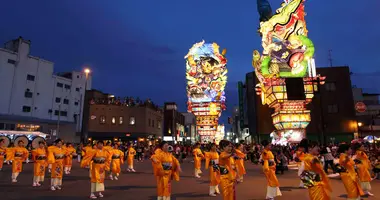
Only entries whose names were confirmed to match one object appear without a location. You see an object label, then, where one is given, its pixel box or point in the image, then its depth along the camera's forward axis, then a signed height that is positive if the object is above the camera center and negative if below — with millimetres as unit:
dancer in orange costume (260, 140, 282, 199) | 9180 -827
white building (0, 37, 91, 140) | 40219 +8345
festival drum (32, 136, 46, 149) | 28734 +373
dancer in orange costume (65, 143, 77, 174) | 17456 -1040
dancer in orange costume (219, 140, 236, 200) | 6791 -663
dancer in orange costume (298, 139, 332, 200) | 5988 -749
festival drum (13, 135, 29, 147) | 29266 +677
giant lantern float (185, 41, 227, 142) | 42781 +8831
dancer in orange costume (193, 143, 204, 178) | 16469 -846
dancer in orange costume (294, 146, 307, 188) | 8178 -136
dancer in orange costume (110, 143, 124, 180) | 13961 -718
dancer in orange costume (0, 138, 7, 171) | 15664 -318
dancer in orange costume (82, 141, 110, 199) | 9641 -692
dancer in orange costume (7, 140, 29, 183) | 13695 -604
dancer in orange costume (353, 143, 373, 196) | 9664 -734
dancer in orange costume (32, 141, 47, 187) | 12227 -852
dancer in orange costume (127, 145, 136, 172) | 19391 -957
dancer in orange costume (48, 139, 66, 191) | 11336 -753
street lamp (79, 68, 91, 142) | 49056 +5183
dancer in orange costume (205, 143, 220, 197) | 10305 -1008
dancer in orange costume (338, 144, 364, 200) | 7453 -819
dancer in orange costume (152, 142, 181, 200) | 7641 -683
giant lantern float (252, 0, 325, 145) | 28750 +8392
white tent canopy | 30484 +1278
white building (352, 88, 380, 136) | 44812 +6606
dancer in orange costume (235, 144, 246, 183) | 12986 -1082
